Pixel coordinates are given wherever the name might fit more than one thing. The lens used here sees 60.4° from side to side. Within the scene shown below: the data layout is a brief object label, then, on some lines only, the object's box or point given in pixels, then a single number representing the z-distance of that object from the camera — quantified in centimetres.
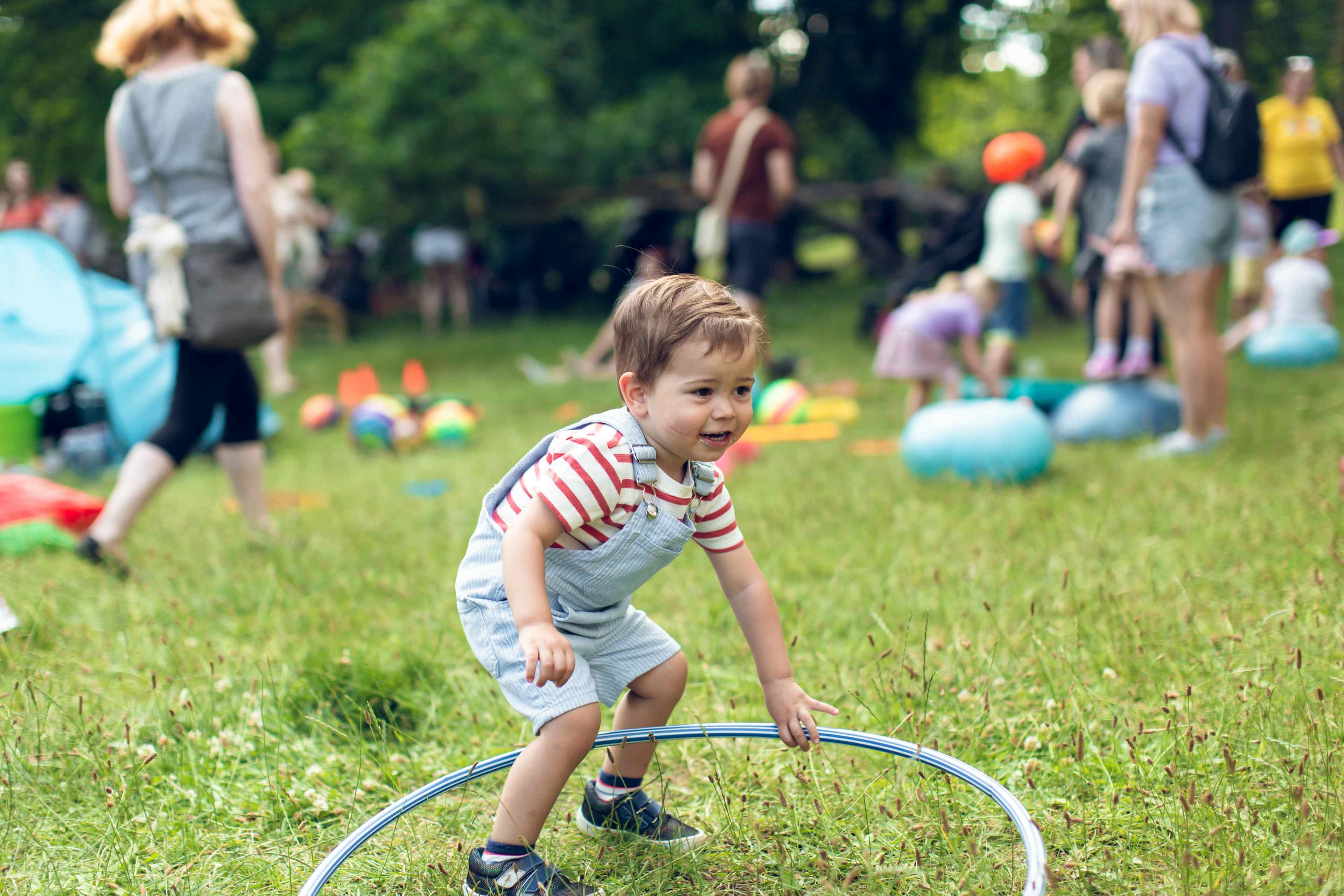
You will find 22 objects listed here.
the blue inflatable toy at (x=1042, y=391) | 675
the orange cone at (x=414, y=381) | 886
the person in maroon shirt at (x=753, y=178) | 816
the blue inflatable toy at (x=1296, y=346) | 880
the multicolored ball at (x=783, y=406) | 753
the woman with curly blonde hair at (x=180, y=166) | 407
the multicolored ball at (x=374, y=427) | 741
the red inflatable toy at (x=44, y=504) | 480
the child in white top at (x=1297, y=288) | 920
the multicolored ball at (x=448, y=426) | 755
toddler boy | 196
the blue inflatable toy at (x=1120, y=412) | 612
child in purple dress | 718
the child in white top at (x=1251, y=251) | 987
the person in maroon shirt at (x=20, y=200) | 965
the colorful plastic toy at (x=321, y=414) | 856
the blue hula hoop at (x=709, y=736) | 185
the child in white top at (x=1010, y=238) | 818
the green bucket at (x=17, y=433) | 668
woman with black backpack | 520
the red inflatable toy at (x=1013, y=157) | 833
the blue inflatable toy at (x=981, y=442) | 509
